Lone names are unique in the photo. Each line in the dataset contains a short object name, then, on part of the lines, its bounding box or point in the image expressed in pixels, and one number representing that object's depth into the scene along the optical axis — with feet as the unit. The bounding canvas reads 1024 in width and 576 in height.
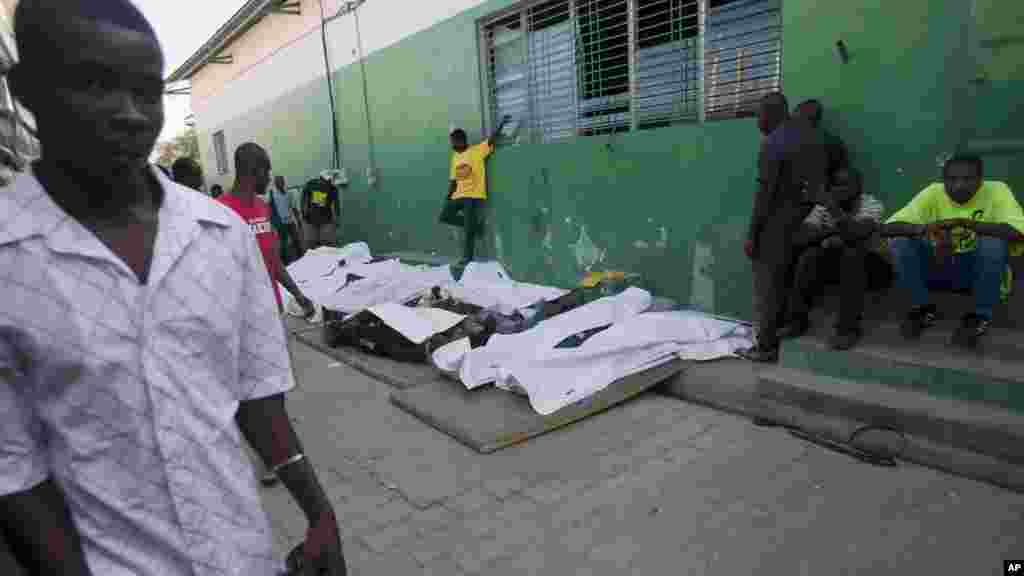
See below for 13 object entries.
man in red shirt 10.42
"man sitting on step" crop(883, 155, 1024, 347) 10.07
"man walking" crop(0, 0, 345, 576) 2.62
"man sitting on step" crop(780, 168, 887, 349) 11.16
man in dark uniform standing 11.83
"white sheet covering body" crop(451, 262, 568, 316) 17.81
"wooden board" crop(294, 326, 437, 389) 14.73
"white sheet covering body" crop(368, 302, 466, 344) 15.87
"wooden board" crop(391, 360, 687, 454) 11.14
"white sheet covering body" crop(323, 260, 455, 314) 20.30
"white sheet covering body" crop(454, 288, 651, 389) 13.17
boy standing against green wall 22.34
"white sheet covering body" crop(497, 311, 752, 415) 12.21
